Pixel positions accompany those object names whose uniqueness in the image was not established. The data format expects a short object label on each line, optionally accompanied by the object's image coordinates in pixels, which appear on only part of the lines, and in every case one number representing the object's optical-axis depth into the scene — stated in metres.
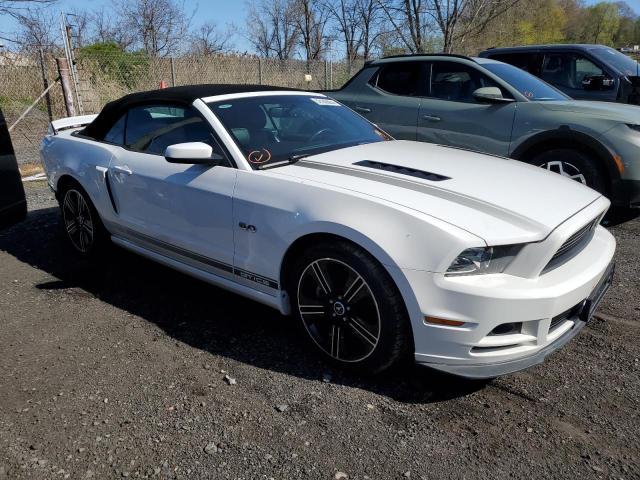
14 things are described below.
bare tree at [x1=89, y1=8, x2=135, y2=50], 22.83
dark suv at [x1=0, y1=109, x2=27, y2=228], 3.85
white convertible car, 2.47
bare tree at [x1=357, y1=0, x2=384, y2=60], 28.59
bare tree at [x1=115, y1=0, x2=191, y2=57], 25.12
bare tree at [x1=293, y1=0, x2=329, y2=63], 32.84
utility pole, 9.78
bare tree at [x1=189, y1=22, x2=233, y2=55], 27.17
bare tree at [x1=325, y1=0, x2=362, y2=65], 30.27
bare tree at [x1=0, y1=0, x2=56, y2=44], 12.41
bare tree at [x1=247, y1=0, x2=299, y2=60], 34.03
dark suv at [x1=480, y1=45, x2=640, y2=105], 7.55
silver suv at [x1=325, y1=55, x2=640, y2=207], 5.13
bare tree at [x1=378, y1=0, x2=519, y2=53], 16.41
